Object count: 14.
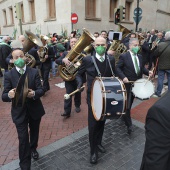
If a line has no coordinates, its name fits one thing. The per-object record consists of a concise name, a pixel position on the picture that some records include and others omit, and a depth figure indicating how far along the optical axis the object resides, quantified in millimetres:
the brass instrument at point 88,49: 5367
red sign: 14516
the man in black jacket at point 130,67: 4305
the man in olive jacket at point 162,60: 6590
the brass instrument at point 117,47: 7152
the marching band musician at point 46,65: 7248
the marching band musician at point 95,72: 3371
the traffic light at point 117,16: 11567
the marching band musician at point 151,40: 10081
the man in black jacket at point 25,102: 3005
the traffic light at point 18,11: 9562
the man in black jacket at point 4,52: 7127
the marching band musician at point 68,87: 5062
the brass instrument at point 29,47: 5809
